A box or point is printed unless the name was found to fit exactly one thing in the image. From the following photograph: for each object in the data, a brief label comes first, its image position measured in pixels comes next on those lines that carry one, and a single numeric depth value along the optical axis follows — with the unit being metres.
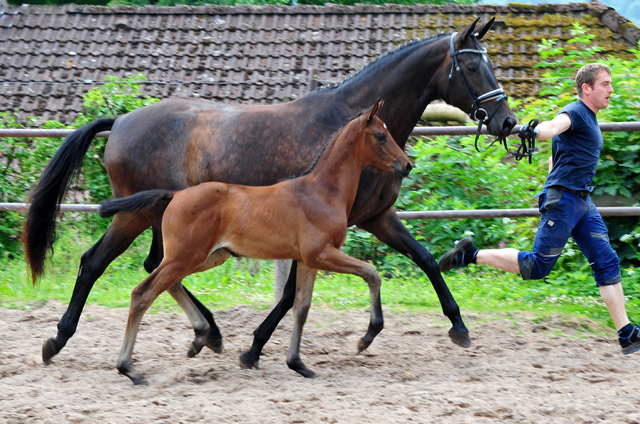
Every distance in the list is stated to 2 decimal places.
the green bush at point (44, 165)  13.25
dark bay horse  8.34
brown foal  7.64
